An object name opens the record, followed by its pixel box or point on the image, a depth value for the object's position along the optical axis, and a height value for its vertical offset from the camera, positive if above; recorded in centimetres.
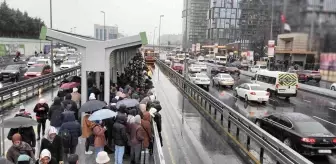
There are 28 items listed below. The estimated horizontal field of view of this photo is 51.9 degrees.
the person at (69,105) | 1095 -159
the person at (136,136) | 918 -213
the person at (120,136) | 891 -205
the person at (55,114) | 1058 -179
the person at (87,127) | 996 -207
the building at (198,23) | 18738 +1903
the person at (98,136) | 935 -218
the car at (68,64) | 4755 -119
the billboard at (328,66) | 3328 -85
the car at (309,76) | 4559 -220
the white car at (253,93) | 2444 -247
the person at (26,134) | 883 -203
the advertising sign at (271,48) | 4262 +134
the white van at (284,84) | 2714 -197
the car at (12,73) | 3155 -168
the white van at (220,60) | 8070 -49
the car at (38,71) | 3048 -143
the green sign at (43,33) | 1336 +86
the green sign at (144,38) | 1348 +73
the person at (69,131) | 869 -192
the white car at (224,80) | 3434 -219
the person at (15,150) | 721 -199
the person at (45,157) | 625 -185
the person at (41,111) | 1176 -191
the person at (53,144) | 742 -192
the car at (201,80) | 3259 -212
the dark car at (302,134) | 1158 -263
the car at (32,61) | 4512 -81
